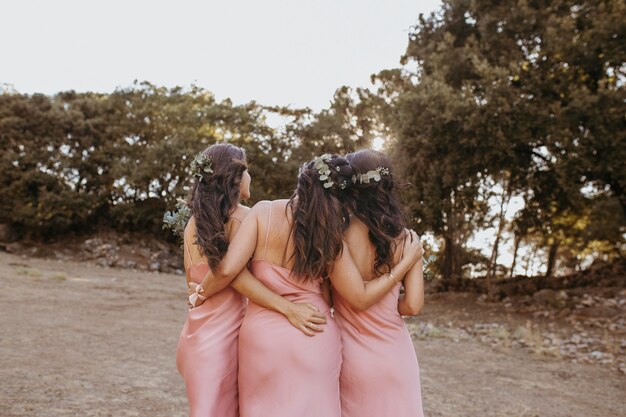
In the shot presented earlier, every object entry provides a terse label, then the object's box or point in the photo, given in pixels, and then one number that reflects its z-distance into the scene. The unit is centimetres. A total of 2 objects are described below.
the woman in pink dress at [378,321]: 291
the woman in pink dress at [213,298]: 301
